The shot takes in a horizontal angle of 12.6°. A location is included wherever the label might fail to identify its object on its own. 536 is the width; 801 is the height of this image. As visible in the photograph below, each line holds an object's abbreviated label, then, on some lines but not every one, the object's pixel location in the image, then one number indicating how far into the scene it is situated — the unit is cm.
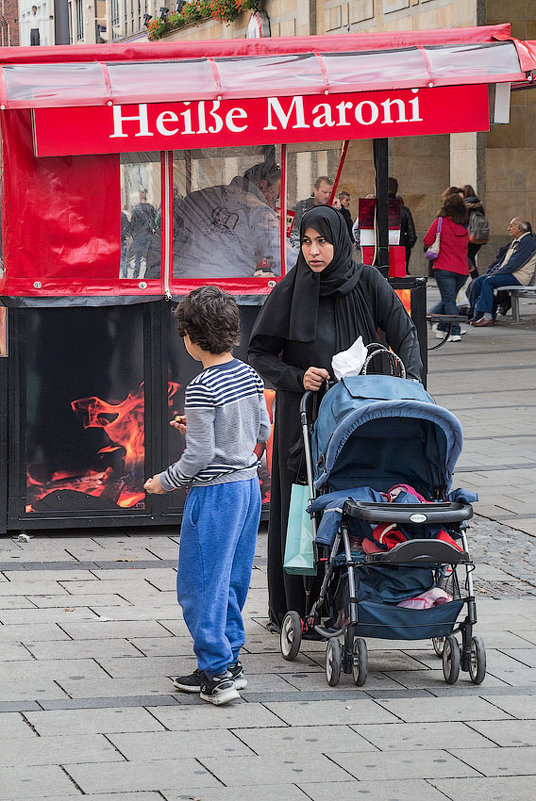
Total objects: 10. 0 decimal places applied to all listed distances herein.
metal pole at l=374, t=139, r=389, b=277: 1398
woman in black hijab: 965
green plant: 5791
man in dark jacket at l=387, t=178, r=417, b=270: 2898
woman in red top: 3093
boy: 863
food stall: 1277
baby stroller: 894
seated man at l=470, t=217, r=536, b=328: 3318
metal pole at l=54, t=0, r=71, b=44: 2435
